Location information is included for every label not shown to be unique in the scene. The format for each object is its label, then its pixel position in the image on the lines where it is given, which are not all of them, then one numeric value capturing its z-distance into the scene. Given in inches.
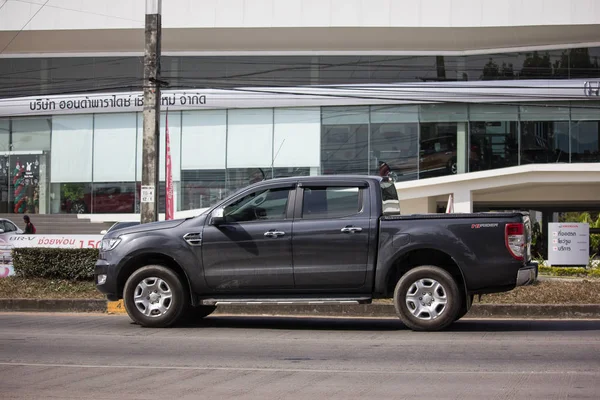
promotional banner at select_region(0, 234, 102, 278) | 783.1
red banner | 995.8
